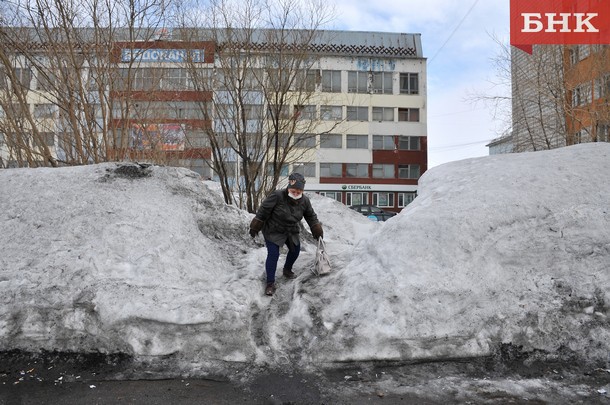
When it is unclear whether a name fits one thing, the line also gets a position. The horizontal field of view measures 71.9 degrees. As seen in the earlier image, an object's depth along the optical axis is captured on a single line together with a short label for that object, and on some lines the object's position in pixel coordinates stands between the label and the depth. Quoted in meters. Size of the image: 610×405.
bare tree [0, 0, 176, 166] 8.23
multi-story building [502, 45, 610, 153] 15.51
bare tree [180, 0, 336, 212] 10.76
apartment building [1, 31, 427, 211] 39.50
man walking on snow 5.54
